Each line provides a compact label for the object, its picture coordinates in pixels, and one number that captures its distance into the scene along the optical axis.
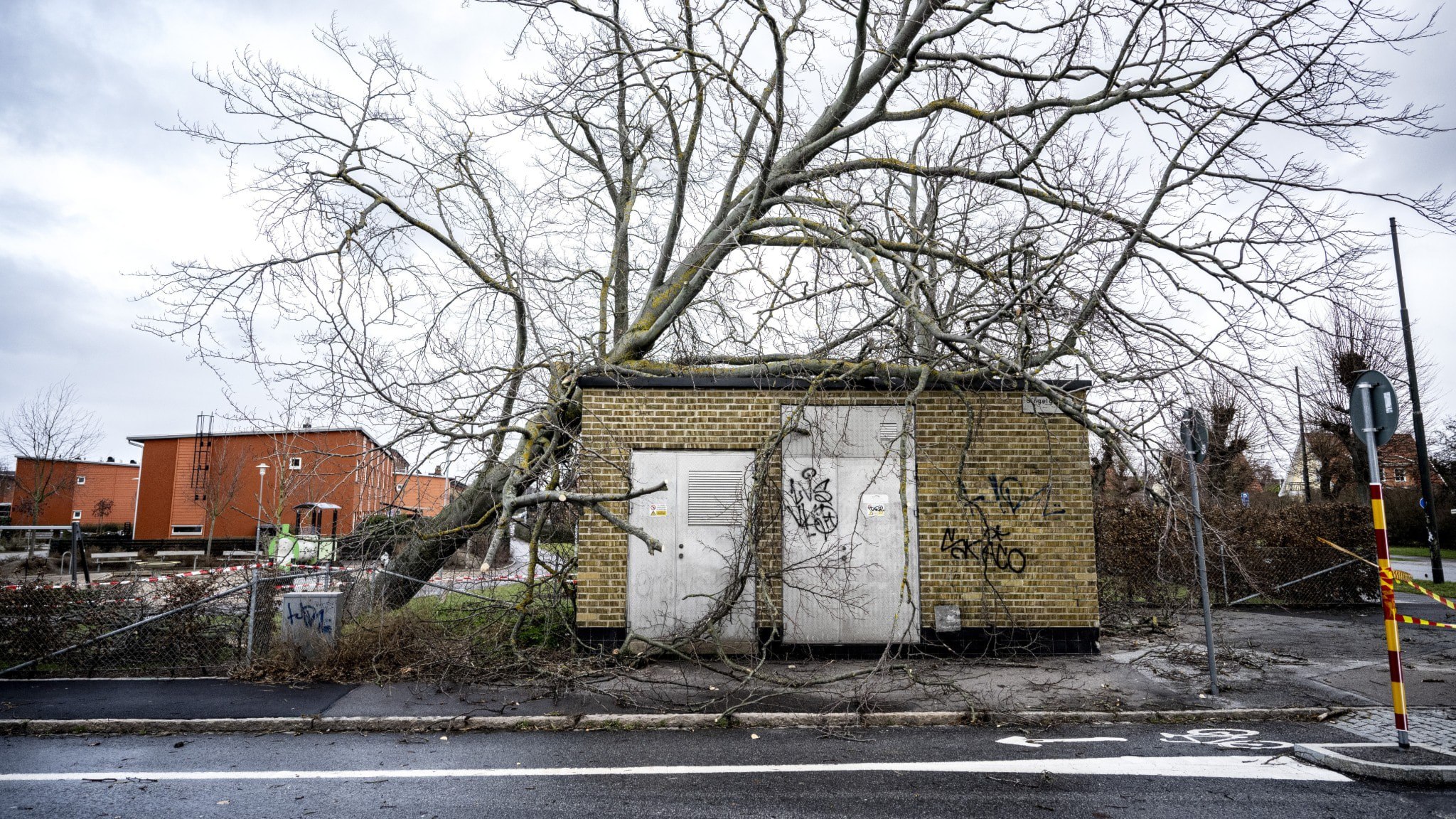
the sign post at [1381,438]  5.75
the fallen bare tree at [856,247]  8.65
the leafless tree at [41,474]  27.27
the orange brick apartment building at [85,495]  37.44
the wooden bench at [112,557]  24.30
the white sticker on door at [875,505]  9.44
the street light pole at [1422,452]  18.06
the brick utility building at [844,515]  9.23
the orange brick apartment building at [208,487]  33.66
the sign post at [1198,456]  7.42
